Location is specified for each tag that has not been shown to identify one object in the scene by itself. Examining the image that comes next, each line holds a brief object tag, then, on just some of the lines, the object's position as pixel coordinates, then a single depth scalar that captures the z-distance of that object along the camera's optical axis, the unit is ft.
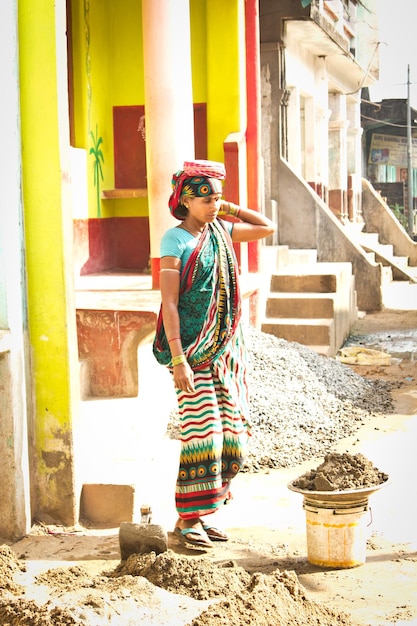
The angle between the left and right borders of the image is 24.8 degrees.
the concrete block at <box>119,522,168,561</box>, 13.99
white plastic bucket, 14.38
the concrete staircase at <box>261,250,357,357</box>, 34.96
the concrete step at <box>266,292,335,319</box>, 36.58
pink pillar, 25.08
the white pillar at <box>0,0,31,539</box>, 15.35
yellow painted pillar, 15.81
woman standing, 15.23
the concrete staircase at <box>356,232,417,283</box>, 61.36
